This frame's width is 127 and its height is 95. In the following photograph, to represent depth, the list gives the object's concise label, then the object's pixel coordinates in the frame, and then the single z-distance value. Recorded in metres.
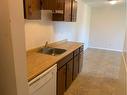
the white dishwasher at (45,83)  1.04
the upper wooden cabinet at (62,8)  1.71
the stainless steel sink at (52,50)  2.01
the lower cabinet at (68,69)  1.60
